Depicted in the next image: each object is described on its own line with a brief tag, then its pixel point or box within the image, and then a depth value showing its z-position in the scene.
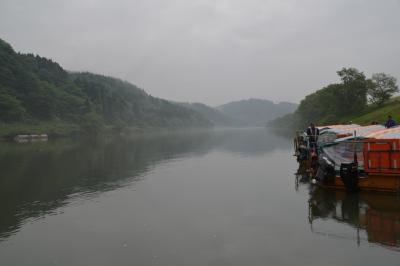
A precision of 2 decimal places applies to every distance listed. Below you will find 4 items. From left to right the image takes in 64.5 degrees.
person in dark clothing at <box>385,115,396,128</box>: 25.81
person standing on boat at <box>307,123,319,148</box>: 26.83
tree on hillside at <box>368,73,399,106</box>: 74.81
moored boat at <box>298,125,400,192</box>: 18.09
